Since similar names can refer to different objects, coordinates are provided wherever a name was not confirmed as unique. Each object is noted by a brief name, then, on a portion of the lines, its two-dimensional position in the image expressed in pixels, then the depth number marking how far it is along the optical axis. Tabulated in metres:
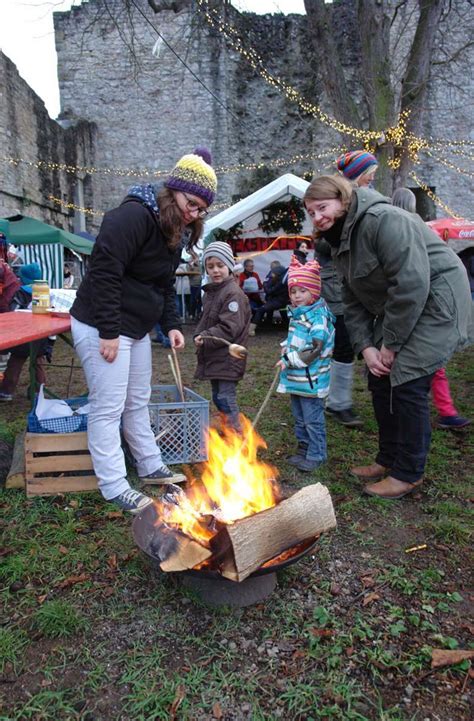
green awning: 10.52
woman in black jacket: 2.64
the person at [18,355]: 5.41
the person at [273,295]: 11.06
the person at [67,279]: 14.77
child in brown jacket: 4.07
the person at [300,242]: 12.82
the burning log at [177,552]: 1.97
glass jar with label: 4.43
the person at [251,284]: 12.23
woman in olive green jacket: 2.68
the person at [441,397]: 4.13
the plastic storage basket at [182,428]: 3.58
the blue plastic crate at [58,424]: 3.25
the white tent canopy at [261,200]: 10.91
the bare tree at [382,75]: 9.62
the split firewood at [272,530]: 1.90
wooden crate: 3.21
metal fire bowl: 2.01
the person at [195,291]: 13.35
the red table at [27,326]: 2.80
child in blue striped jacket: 3.48
